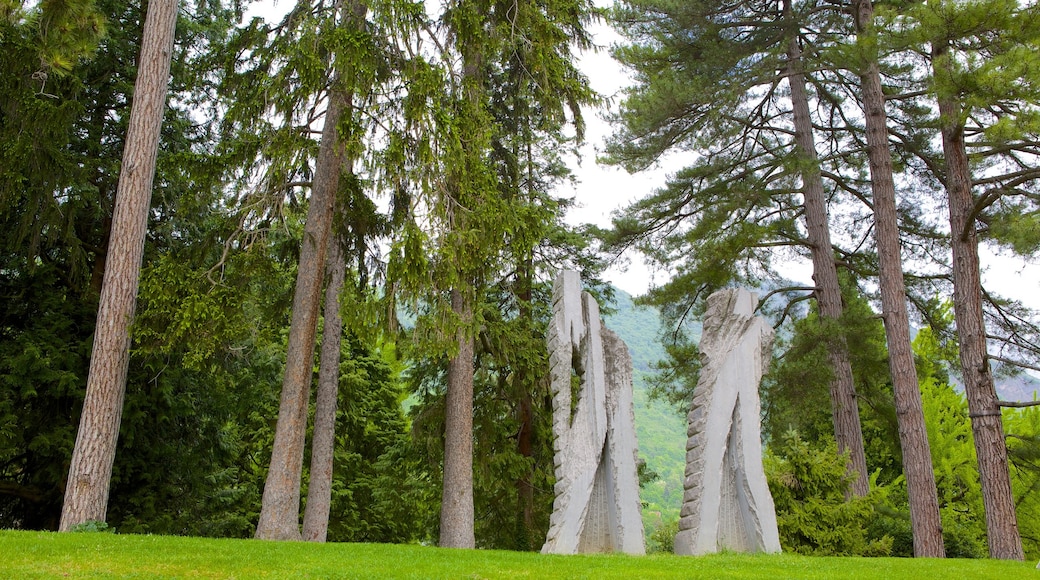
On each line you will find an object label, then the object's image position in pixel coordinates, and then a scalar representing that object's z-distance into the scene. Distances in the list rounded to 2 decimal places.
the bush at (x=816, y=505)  12.18
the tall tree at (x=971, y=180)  10.70
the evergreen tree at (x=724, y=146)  14.50
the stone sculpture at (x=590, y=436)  9.30
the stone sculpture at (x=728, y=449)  9.52
